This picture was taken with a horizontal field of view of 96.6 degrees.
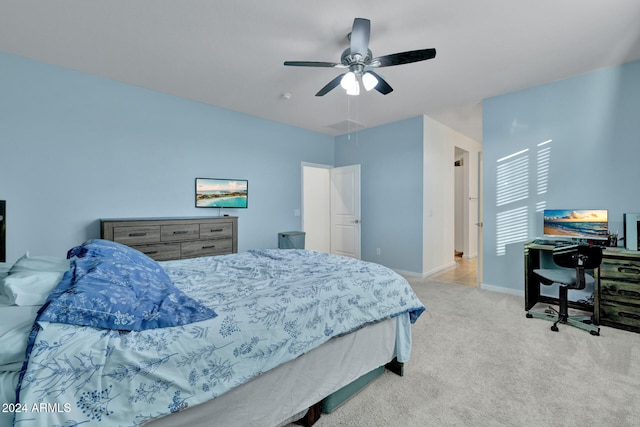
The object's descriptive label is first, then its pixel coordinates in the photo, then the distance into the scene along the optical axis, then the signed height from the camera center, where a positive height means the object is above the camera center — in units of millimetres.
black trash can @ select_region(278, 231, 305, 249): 5055 -505
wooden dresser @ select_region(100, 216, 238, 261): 3223 -279
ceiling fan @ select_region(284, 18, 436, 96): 2186 +1257
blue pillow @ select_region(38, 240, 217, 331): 1051 -351
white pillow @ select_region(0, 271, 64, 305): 1123 -304
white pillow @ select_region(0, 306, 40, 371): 919 -407
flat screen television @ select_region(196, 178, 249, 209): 4262 +304
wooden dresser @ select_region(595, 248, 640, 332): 2721 -791
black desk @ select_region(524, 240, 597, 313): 3266 -712
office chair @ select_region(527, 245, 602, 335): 2660 -665
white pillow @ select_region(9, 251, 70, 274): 1454 -274
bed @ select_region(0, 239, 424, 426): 938 -539
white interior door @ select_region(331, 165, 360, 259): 5726 +7
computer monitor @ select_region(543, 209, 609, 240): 3221 -160
